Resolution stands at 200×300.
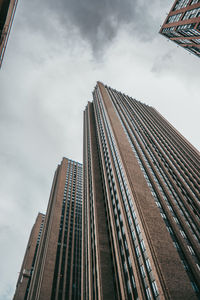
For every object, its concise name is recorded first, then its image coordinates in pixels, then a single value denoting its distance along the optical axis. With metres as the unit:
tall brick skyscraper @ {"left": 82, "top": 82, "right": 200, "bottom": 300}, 28.88
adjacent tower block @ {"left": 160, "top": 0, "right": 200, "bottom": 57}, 42.59
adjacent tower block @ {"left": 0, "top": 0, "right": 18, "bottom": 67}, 14.08
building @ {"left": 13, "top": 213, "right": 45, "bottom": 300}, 84.64
